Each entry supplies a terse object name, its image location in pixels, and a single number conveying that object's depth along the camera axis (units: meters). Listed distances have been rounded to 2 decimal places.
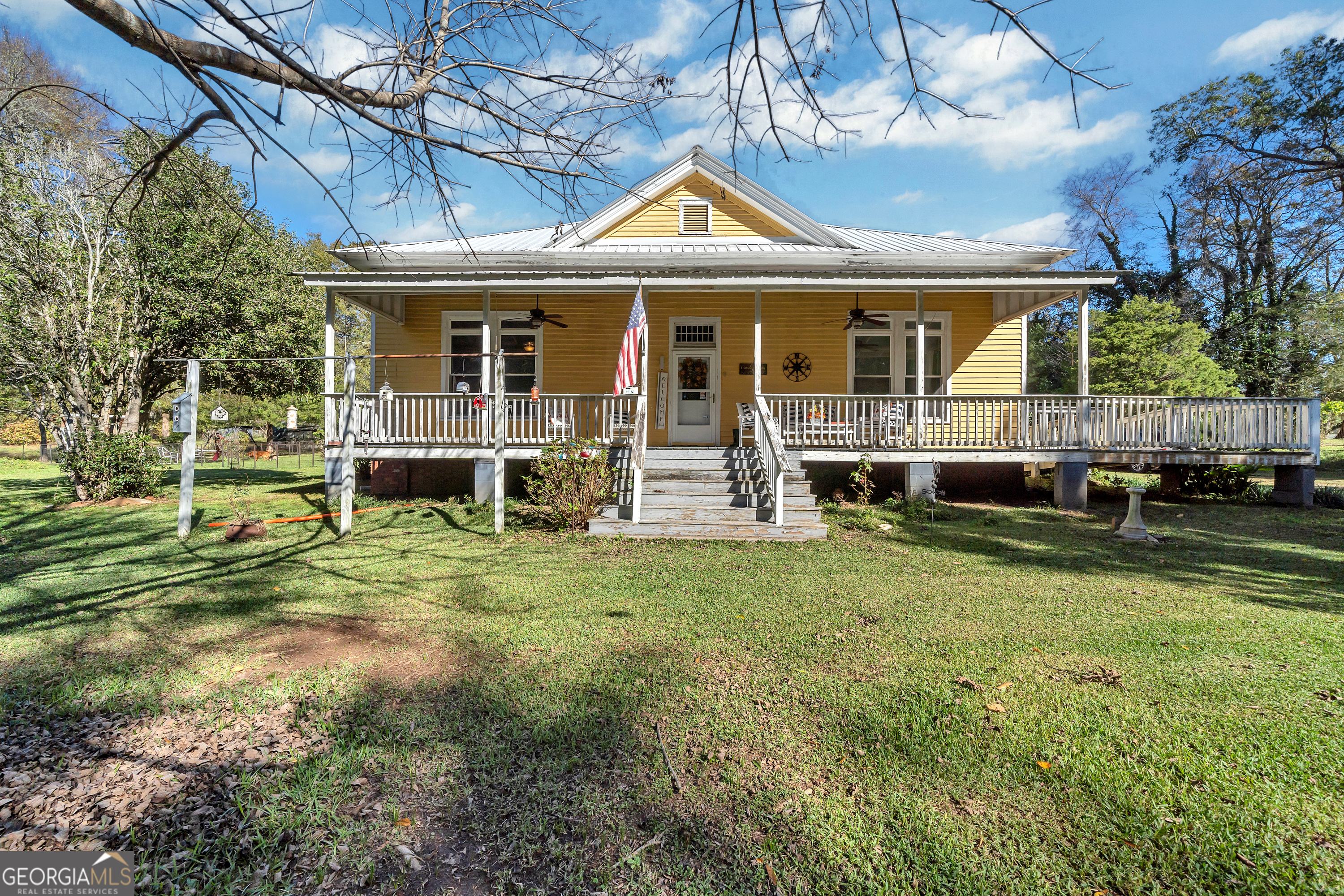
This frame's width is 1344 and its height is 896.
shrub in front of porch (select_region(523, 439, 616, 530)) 8.11
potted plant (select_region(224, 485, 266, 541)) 7.62
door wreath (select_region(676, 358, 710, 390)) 12.51
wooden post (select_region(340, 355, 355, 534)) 7.84
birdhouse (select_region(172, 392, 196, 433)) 7.44
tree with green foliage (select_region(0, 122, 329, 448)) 10.09
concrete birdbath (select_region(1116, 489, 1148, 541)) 7.52
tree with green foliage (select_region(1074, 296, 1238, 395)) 18.83
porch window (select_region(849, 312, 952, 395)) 12.35
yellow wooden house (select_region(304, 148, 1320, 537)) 9.62
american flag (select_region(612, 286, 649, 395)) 8.98
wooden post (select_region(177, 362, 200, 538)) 7.41
